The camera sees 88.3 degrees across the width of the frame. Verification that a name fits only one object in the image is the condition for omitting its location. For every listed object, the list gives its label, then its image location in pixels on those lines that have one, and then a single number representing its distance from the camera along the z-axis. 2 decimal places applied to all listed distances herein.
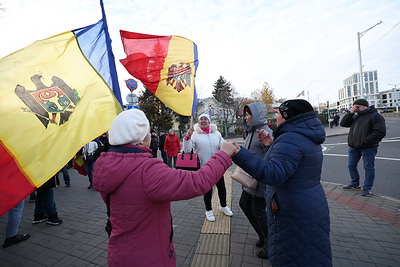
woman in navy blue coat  1.63
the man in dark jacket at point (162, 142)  10.43
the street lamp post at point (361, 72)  20.11
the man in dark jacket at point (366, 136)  4.33
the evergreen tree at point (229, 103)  33.50
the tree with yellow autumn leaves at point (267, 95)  48.40
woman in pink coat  1.38
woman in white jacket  3.87
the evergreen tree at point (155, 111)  36.19
